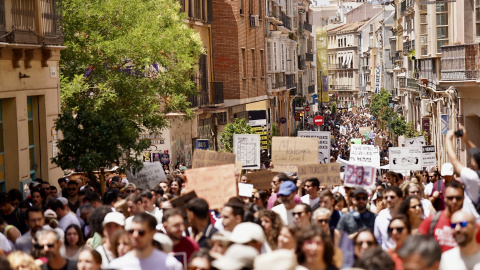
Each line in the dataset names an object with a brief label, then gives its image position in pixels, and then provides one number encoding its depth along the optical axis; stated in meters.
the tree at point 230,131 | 35.88
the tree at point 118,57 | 23.03
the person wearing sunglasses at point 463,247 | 7.81
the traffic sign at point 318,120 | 57.31
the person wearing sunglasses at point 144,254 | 8.07
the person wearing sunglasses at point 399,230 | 9.23
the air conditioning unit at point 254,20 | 46.25
